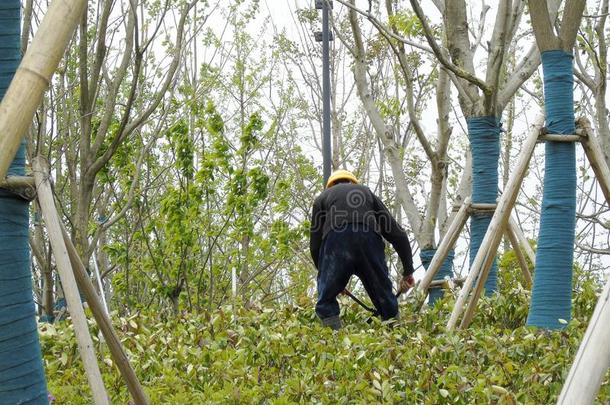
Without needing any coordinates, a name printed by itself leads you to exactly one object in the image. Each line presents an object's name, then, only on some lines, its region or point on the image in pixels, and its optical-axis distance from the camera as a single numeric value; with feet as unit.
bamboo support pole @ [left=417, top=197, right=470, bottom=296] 48.91
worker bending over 49.16
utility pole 79.56
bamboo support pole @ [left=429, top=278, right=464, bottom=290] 54.33
